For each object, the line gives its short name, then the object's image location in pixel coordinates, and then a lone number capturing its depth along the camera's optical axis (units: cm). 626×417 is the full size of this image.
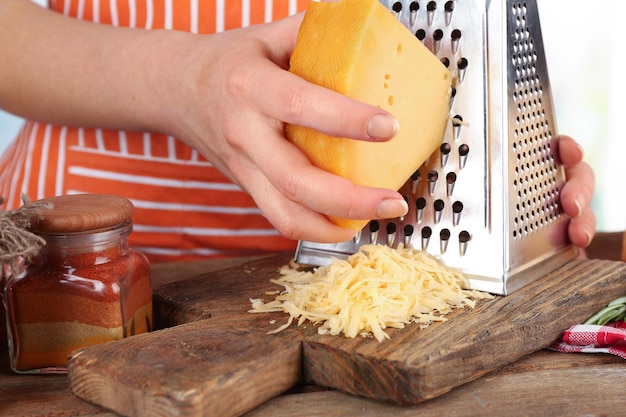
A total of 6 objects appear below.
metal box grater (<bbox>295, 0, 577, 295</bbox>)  60
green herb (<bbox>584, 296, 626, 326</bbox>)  60
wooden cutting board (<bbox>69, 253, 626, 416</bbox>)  50
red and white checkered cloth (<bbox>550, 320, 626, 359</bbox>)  56
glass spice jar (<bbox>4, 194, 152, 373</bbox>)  53
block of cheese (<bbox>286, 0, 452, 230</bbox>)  53
